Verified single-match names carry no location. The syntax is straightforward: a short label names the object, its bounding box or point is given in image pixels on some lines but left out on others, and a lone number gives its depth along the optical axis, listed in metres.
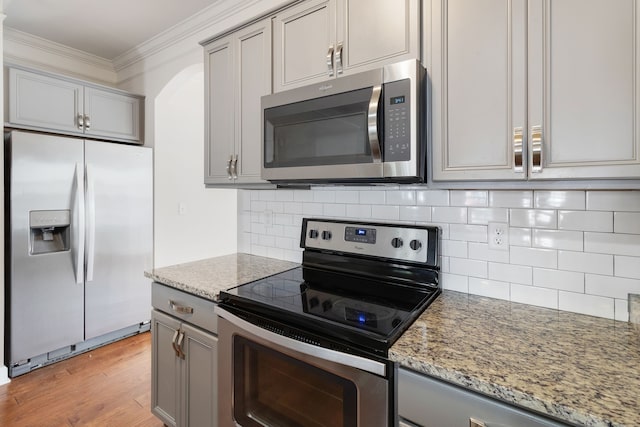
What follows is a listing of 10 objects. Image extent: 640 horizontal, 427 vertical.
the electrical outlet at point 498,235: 1.32
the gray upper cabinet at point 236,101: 1.69
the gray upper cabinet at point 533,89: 0.91
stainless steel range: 0.98
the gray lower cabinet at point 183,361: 1.48
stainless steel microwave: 1.17
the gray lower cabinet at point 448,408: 0.75
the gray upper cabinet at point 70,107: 2.49
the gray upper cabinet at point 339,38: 1.25
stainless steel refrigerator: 2.31
